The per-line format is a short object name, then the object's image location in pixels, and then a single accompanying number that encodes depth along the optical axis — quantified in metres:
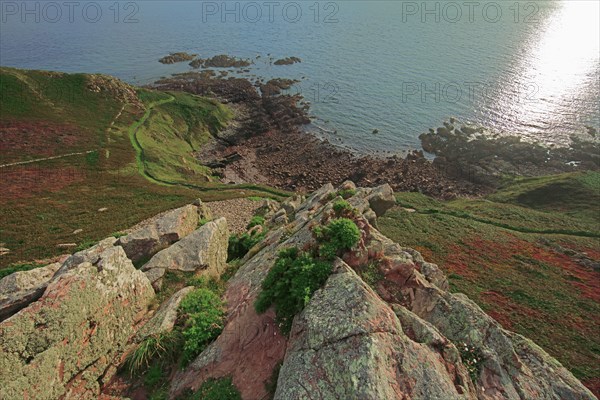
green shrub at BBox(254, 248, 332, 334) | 13.88
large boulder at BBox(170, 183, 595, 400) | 11.02
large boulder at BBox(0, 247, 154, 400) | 12.77
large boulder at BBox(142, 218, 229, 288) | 21.64
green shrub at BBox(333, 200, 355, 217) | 18.98
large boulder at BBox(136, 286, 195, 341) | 16.22
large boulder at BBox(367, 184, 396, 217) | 37.31
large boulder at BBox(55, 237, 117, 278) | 17.83
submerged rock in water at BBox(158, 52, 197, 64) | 156.99
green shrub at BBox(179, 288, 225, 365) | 14.91
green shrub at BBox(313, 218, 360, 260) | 15.56
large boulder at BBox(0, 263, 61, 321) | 15.09
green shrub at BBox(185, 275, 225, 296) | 19.86
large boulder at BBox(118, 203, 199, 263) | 25.02
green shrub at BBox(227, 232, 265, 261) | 28.30
